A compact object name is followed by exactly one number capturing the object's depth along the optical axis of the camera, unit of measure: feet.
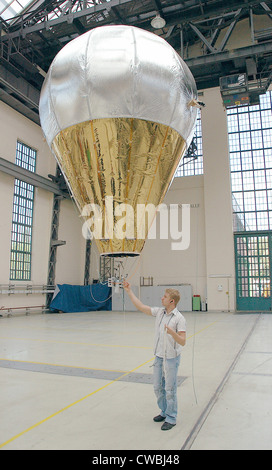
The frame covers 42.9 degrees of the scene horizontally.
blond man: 11.86
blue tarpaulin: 72.13
